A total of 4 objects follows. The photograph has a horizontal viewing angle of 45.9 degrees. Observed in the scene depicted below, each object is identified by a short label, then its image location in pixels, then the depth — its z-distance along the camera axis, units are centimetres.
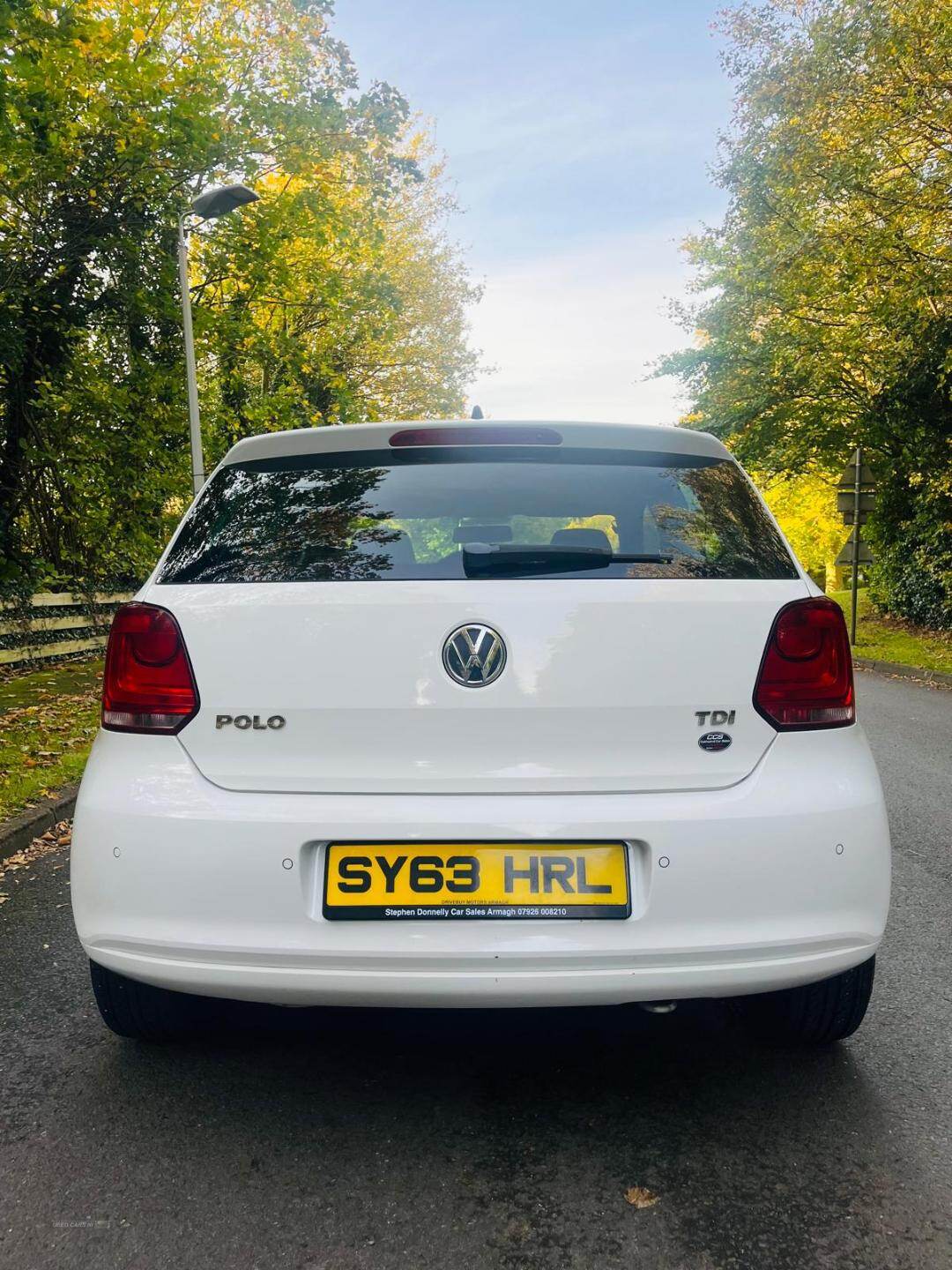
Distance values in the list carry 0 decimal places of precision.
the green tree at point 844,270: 1303
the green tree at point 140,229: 1388
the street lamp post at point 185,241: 1480
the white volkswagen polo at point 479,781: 243
